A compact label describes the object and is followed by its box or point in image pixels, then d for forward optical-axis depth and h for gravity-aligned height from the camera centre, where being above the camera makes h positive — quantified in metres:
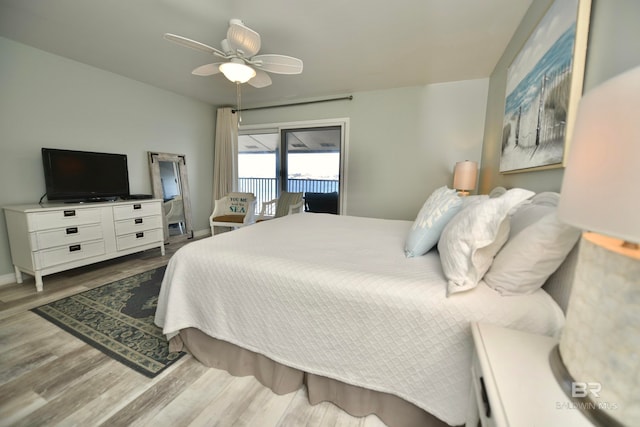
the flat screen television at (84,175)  2.59 +0.06
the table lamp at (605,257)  0.35 -0.14
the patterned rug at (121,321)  1.50 -1.05
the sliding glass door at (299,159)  4.28 +0.50
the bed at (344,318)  0.93 -0.60
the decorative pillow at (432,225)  1.38 -0.22
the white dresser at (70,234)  2.28 -0.56
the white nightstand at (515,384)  0.50 -0.47
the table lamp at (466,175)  2.70 +0.13
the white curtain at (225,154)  4.45 +0.54
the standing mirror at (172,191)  3.67 -0.15
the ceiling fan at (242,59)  1.79 +1.05
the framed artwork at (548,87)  1.11 +0.57
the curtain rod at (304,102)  3.72 +1.33
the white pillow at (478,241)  0.94 -0.21
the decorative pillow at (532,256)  0.82 -0.24
